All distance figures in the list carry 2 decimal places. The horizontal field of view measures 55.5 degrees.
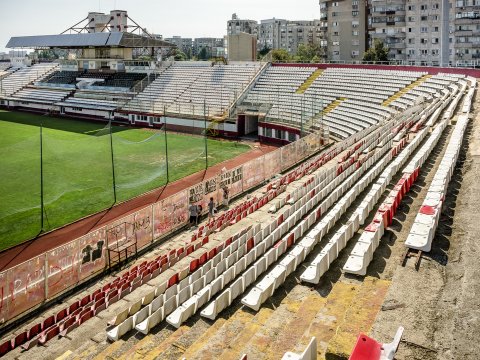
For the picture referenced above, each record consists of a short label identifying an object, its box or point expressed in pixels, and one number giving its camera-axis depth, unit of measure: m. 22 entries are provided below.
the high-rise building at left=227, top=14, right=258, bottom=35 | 173.88
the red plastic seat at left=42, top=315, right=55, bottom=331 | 13.65
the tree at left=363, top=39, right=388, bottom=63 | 69.25
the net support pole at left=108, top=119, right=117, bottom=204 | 26.25
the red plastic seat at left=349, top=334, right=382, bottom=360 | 7.45
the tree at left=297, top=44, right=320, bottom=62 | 98.72
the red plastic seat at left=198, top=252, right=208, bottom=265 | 16.03
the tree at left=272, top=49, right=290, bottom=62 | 81.62
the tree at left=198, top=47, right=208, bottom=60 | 168.35
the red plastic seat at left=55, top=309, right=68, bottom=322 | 14.02
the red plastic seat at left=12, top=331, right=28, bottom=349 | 12.91
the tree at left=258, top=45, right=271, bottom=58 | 133.25
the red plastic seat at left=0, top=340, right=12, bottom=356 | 12.72
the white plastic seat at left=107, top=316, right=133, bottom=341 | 11.48
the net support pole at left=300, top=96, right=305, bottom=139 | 39.45
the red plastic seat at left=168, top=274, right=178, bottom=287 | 14.44
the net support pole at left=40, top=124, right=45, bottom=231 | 22.51
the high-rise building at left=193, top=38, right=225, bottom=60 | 168.45
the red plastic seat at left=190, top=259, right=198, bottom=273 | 15.63
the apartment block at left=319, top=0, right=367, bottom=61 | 85.50
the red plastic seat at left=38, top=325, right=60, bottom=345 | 12.75
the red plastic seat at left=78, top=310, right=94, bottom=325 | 13.53
